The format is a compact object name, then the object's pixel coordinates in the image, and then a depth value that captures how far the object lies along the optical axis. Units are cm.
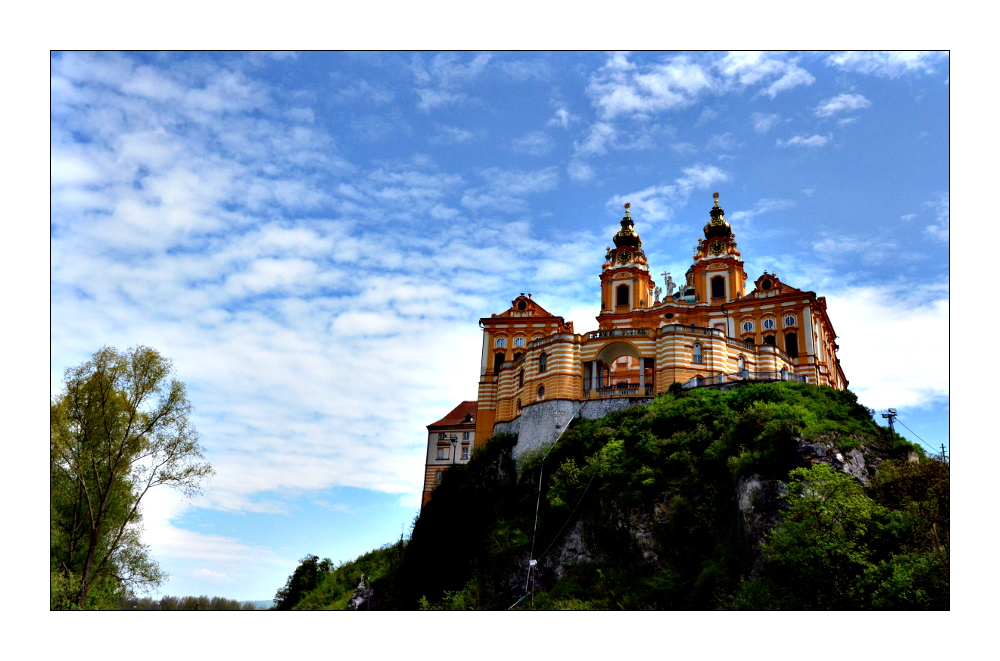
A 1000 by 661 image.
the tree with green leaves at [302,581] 6819
